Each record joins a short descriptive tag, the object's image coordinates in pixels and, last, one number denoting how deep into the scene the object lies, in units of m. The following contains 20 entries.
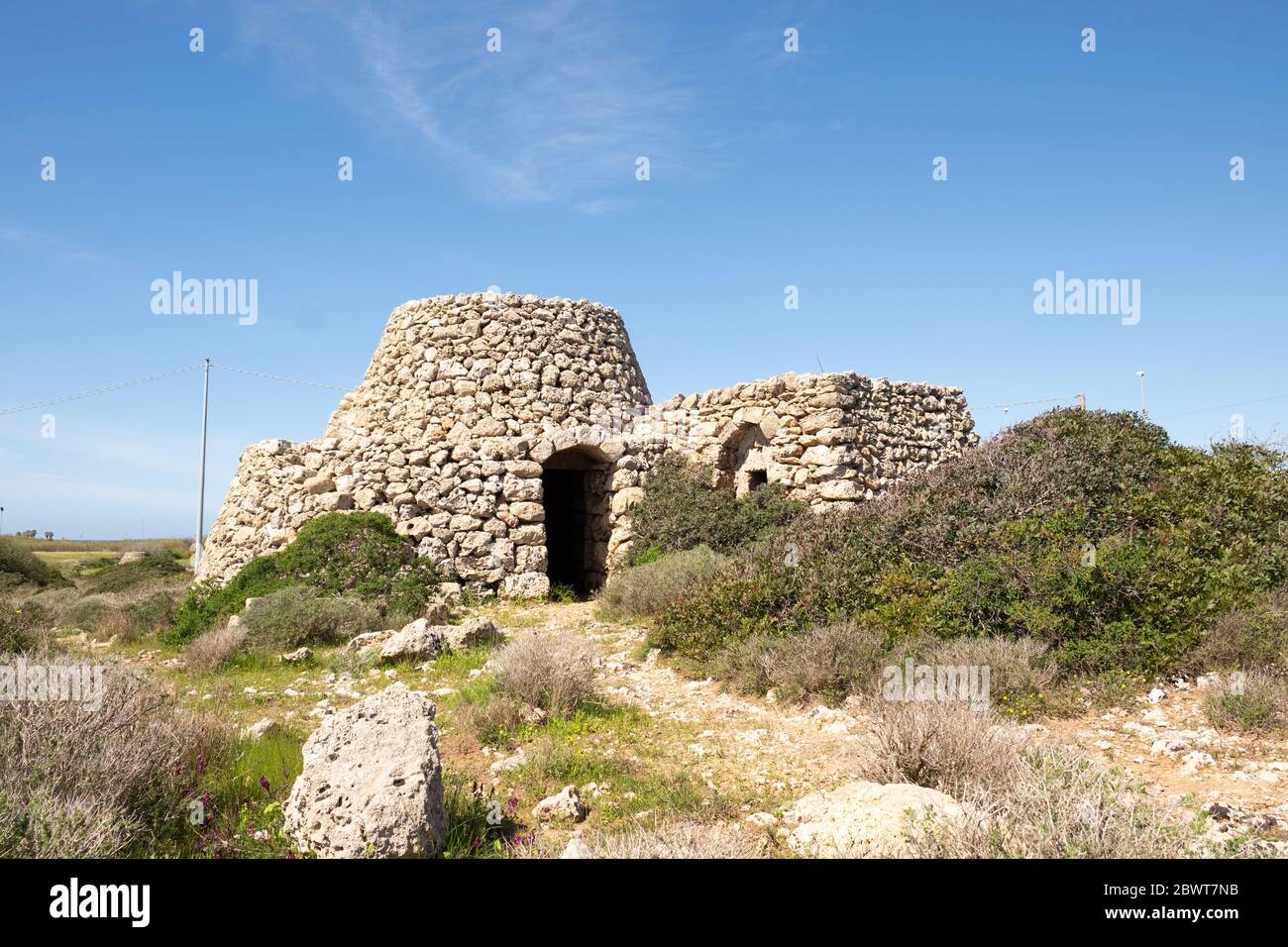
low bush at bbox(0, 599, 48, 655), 8.25
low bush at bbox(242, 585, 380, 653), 9.09
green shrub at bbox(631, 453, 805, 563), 11.90
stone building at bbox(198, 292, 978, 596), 12.50
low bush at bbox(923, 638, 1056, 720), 5.79
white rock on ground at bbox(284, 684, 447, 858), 3.51
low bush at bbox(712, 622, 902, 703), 6.51
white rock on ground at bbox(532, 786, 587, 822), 4.50
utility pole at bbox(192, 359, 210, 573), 20.72
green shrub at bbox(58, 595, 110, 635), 11.88
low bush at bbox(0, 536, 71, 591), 18.17
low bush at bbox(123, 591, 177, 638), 11.19
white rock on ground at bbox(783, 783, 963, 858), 3.43
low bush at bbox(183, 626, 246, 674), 8.47
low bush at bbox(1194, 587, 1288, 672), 6.10
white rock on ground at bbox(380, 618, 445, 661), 8.19
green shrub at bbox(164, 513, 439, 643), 10.61
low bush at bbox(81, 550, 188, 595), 17.28
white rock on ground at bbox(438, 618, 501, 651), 8.62
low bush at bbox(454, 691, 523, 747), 5.84
